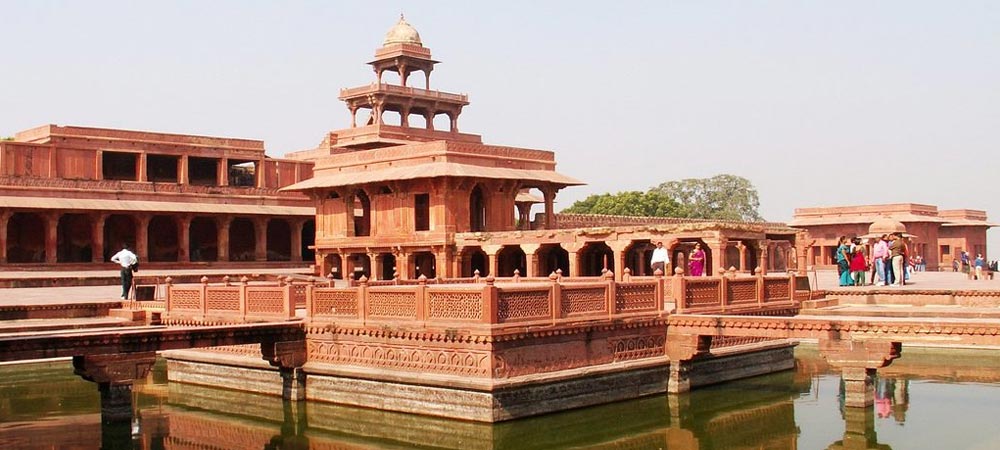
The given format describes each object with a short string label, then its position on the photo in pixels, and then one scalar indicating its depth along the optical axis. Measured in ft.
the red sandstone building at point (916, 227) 160.76
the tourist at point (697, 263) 73.41
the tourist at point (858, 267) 86.02
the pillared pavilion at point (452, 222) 93.25
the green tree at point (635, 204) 213.05
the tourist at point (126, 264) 71.36
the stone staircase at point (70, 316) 66.23
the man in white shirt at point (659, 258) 72.69
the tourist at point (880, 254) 83.10
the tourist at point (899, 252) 87.10
